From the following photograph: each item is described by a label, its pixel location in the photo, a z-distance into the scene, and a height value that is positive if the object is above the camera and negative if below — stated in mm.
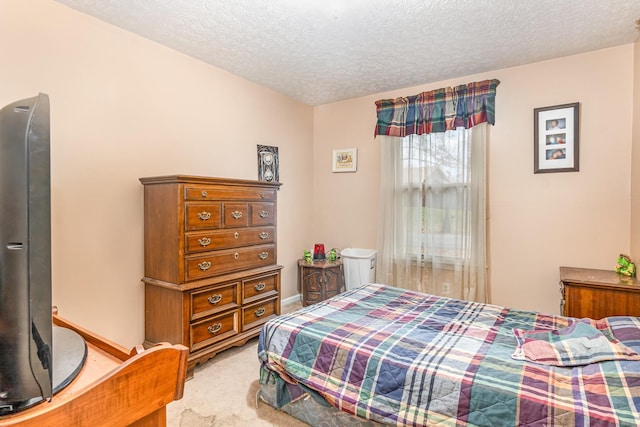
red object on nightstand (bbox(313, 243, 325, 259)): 3977 -511
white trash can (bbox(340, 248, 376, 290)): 3820 -689
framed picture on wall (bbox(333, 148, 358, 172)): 4172 +635
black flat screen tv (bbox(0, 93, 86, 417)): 687 -99
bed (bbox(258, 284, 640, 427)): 1284 -709
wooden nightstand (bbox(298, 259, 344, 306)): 3725 -807
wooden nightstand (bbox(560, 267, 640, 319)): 2262 -617
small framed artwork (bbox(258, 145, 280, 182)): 3699 +521
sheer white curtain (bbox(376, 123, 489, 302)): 3312 -45
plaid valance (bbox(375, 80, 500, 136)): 3266 +1047
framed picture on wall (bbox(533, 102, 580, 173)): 2934 +635
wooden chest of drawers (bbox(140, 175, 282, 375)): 2357 -407
